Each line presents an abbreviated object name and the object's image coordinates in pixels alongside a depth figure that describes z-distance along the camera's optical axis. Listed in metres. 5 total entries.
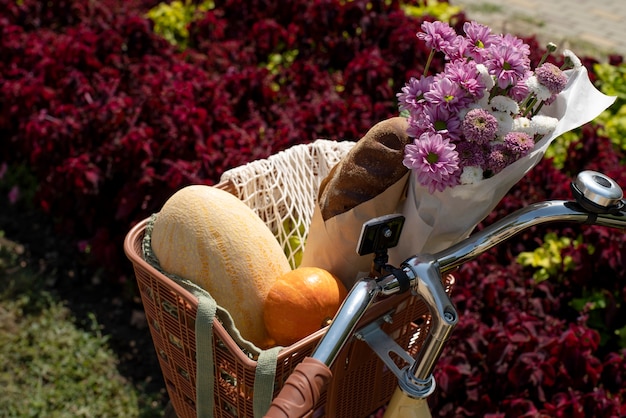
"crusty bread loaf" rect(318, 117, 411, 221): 1.59
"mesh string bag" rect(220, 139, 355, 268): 2.03
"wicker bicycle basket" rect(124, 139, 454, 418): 1.44
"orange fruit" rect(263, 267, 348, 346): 1.60
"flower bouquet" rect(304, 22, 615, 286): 1.29
